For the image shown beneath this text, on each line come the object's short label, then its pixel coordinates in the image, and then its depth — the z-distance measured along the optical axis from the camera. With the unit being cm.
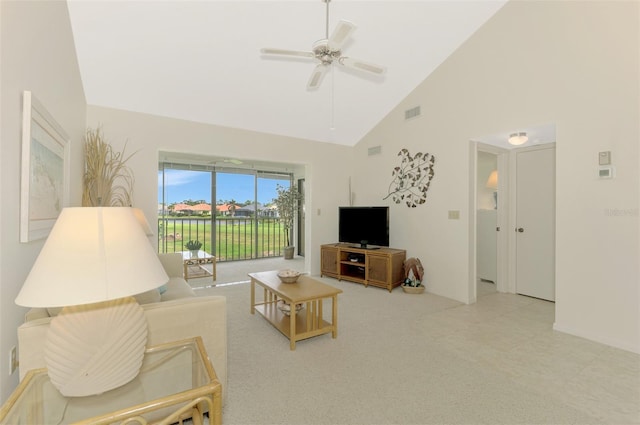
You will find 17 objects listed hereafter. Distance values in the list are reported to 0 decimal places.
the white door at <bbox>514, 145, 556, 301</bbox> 390
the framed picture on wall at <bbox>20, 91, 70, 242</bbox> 169
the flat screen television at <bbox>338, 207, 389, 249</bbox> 462
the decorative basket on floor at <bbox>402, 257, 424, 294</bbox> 426
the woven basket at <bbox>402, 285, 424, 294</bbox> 424
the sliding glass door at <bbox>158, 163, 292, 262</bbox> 648
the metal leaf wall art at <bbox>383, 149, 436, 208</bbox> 436
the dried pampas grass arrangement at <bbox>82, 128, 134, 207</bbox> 338
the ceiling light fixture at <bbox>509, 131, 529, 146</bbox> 342
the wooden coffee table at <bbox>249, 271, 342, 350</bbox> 259
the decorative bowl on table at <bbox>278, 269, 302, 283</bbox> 300
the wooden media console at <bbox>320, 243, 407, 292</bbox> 441
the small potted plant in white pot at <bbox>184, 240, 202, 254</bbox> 511
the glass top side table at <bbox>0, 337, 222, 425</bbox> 105
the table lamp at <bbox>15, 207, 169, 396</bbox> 100
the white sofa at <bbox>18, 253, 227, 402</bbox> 133
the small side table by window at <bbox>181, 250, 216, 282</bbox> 471
